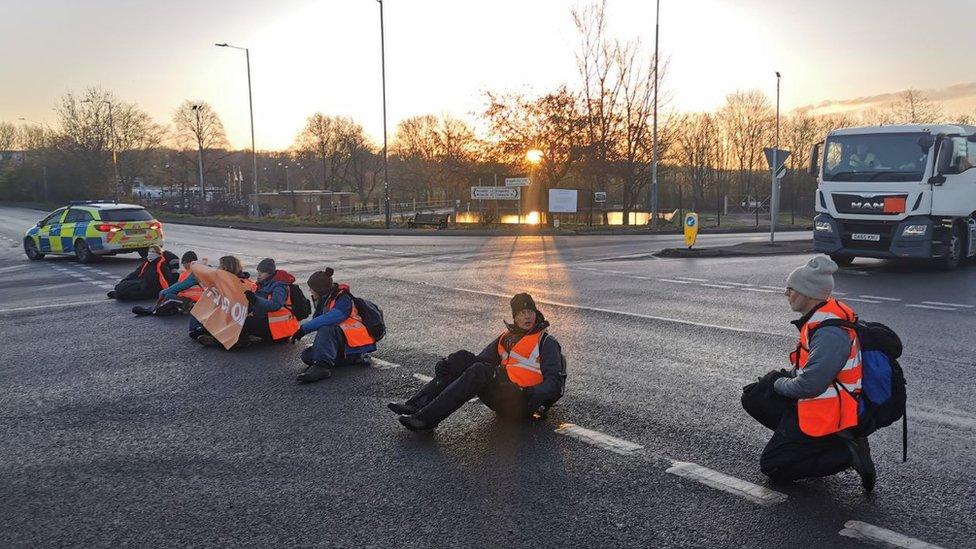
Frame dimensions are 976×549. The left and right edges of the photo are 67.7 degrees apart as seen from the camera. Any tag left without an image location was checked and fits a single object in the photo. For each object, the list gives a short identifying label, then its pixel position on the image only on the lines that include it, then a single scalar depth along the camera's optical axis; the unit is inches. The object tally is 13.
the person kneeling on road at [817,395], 154.3
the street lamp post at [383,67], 1437.0
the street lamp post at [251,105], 1948.2
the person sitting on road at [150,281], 472.1
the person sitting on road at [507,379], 197.9
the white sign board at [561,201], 1502.2
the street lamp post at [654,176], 1350.9
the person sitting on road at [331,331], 269.3
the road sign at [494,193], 1518.9
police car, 729.0
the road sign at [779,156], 806.3
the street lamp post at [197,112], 2846.5
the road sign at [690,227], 815.7
